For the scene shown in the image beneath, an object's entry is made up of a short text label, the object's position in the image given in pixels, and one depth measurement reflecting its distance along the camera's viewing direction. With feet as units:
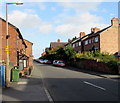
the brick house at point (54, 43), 239.42
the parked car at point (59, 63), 106.34
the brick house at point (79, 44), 127.10
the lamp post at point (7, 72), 29.99
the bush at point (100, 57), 55.08
